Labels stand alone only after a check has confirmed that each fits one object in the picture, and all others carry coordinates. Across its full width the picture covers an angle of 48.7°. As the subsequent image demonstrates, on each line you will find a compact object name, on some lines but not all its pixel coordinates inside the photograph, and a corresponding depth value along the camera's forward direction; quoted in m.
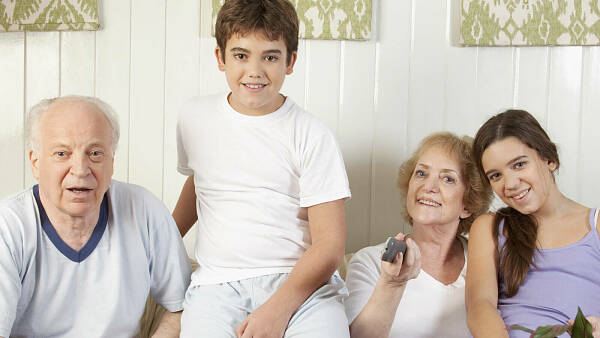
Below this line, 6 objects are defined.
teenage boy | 1.76
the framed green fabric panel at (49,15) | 2.51
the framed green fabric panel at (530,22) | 2.50
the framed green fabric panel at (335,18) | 2.50
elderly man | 1.58
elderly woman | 1.96
